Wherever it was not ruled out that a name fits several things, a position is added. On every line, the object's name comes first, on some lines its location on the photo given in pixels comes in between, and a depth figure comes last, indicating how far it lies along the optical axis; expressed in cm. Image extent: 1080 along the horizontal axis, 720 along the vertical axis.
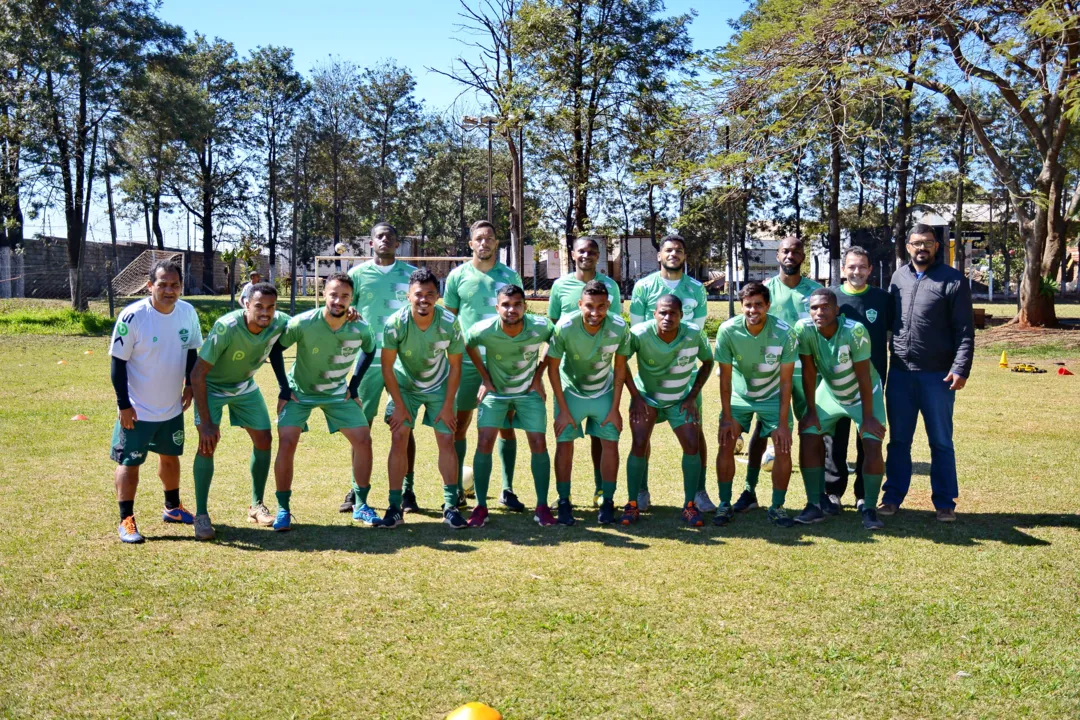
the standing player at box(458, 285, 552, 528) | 706
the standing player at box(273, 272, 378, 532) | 694
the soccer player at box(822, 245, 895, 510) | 750
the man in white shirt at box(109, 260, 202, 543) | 644
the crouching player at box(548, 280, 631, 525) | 702
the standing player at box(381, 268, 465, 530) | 699
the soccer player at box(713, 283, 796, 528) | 706
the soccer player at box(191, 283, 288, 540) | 664
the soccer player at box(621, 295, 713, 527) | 712
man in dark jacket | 713
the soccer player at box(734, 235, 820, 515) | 747
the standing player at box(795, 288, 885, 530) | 711
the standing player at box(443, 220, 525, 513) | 765
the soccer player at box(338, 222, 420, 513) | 788
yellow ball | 363
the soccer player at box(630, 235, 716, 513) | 791
